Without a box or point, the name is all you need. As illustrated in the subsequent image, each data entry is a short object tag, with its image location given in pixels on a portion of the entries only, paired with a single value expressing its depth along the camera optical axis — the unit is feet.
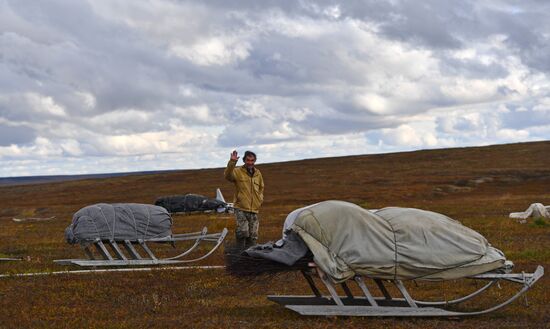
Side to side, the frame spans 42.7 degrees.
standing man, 48.44
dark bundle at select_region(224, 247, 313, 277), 32.91
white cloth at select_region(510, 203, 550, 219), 89.40
